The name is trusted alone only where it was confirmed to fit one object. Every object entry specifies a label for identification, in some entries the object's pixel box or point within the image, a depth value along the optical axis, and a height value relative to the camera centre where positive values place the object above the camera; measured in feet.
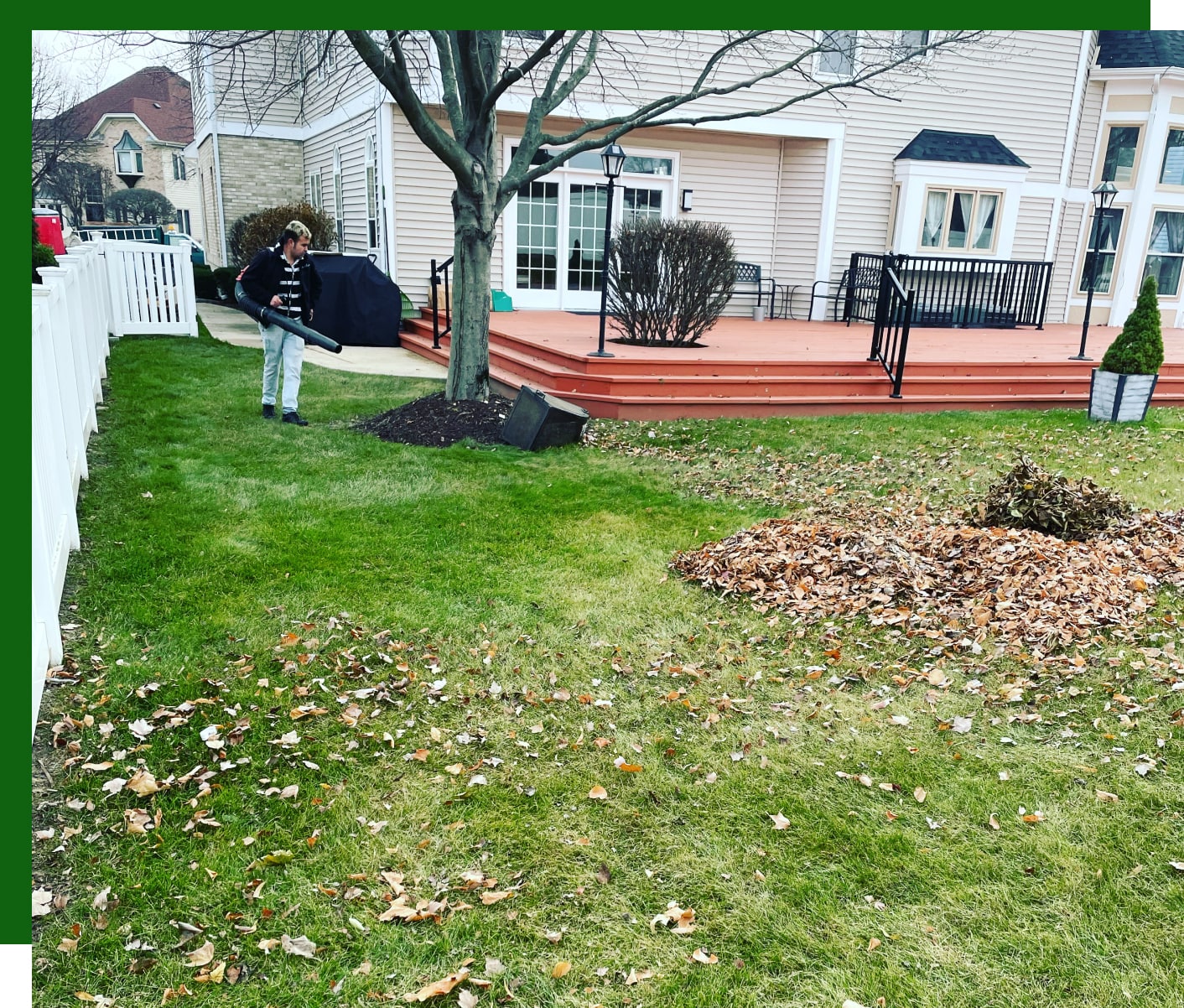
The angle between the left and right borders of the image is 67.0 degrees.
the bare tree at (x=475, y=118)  24.66 +3.92
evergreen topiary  30.35 -2.23
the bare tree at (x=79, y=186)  151.74 +7.29
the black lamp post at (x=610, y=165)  31.89 +3.04
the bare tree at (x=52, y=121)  102.01 +13.26
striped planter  31.09 -4.11
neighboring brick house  162.37 +17.93
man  27.30 -1.61
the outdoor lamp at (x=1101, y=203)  38.14 +3.02
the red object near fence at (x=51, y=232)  40.60 -0.20
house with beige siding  51.34 +5.09
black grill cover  45.78 -3.15
